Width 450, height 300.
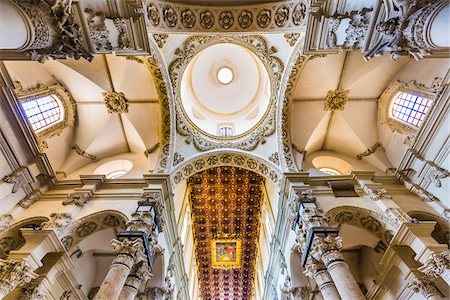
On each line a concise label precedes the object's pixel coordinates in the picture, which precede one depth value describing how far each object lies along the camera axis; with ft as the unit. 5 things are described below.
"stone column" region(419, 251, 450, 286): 24.14
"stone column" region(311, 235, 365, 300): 23.49
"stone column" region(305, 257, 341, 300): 26.26
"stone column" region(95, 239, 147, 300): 23.39
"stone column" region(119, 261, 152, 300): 25.99
